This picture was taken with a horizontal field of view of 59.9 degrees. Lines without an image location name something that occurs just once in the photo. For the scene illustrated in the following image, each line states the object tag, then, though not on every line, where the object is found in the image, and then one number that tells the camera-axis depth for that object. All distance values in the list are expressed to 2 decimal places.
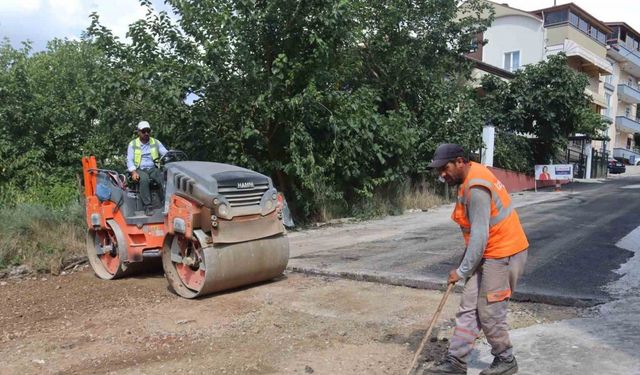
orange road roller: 6.25
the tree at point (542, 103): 22.33
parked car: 37.34
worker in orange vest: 3.79
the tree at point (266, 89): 10.80
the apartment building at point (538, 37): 36.31
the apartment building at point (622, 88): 47.41
